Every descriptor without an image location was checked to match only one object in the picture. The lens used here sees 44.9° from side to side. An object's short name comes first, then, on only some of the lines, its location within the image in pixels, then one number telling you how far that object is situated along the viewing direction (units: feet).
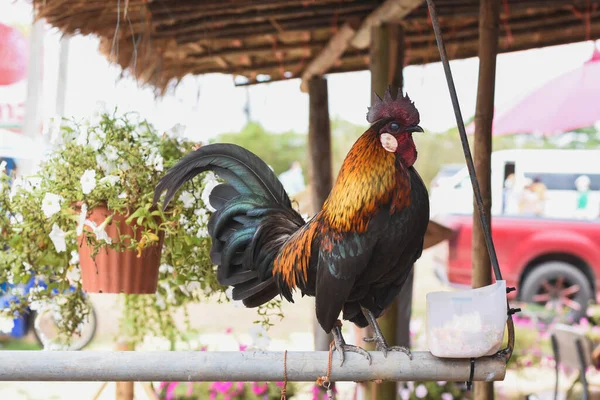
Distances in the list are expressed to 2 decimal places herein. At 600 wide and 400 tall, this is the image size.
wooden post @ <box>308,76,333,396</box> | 12.89
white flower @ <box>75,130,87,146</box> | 6.77
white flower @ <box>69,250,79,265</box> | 6.89
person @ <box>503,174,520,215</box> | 29.40
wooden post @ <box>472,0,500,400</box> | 7.01
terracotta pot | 6.43
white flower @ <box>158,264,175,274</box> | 7.29
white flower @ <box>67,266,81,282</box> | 7.06
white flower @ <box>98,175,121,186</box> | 6.38
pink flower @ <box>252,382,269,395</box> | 12.08
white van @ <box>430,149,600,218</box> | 29.89
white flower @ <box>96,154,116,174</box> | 6.59
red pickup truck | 28.17
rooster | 5.05
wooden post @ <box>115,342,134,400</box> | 8.47
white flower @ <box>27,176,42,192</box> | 6.90
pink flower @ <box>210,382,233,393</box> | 12.46
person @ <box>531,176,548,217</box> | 29.61
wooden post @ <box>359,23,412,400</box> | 8.51
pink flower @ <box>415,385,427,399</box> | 12.92
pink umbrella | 14.24
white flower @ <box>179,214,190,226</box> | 6.63
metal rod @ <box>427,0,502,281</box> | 4.60
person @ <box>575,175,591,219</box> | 29.78
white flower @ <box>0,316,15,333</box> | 7.20
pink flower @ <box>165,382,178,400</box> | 13.25
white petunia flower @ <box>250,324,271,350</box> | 7.26
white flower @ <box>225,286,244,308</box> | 6.58
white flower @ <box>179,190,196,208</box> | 6.57
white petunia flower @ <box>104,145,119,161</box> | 6.65
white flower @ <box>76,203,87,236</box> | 6.30
